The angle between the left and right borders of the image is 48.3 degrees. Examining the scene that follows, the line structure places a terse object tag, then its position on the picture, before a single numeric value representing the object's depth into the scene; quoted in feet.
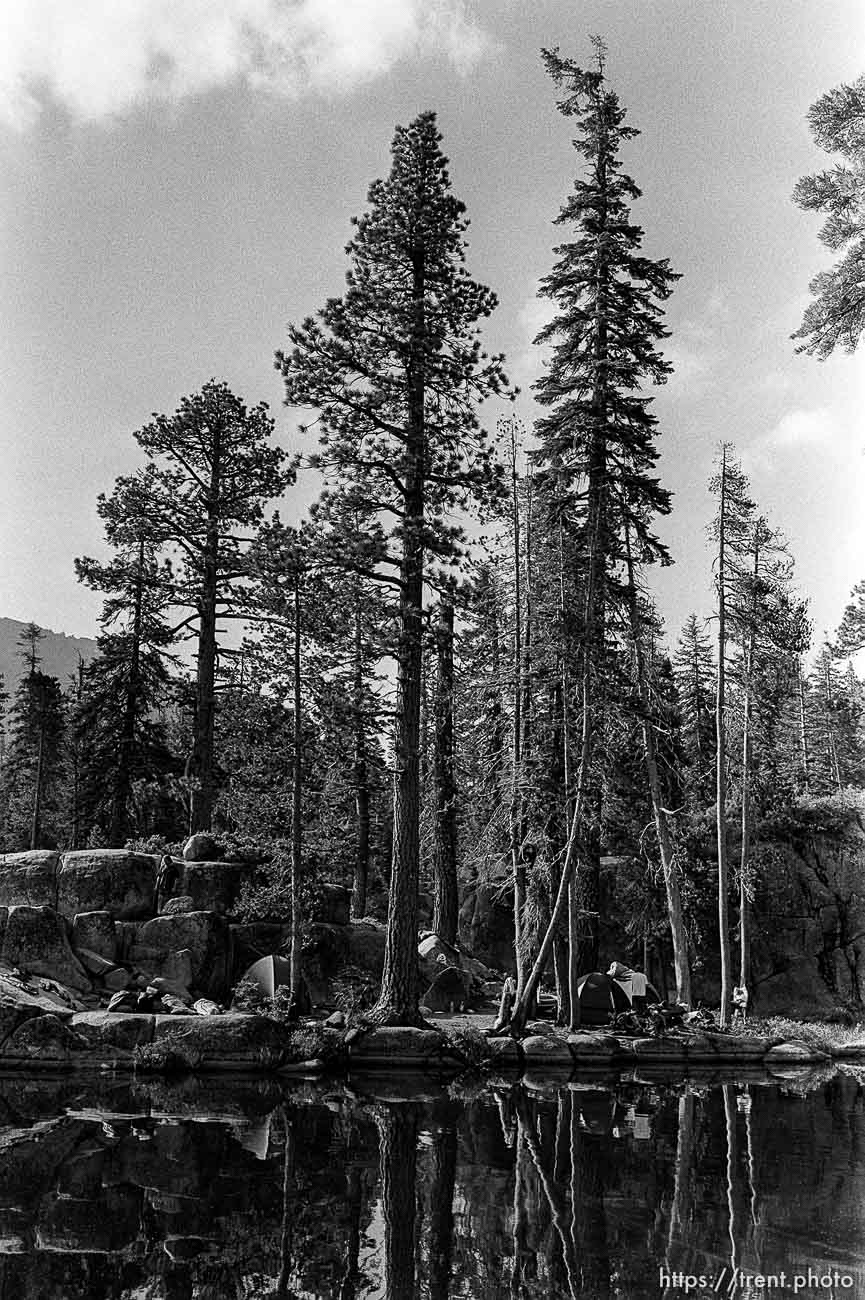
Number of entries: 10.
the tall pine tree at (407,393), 66.13
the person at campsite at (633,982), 81.87
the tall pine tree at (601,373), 78.43
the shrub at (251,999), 71.41
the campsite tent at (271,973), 80.12
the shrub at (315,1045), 58.59
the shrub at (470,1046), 61.21
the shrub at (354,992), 72.70
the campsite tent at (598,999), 76.74
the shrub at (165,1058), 55.47
